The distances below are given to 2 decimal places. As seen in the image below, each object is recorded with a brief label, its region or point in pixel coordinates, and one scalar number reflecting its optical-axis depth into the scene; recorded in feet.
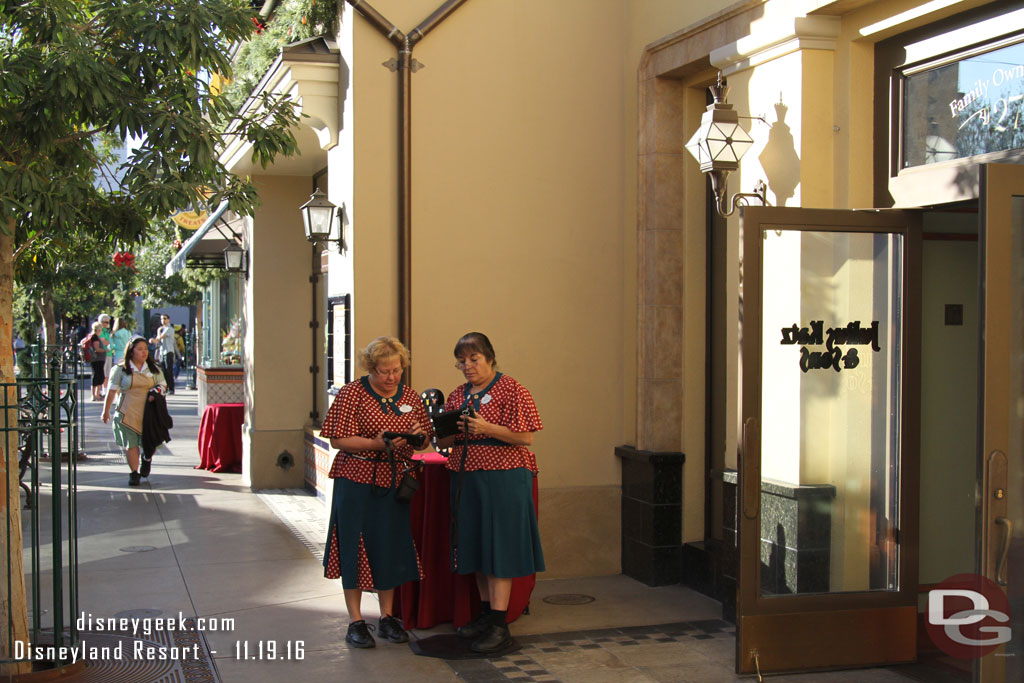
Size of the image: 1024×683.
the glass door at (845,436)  19.48
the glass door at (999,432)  15.44
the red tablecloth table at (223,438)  44.37
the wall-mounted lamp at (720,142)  20.97
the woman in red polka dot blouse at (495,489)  20.51
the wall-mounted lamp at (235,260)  42.63
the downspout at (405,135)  25.73
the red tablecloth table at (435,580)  22.08
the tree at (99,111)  17.06
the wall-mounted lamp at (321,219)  26.76
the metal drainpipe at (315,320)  41.06
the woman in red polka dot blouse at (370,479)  20.47
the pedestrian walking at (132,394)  40.09
